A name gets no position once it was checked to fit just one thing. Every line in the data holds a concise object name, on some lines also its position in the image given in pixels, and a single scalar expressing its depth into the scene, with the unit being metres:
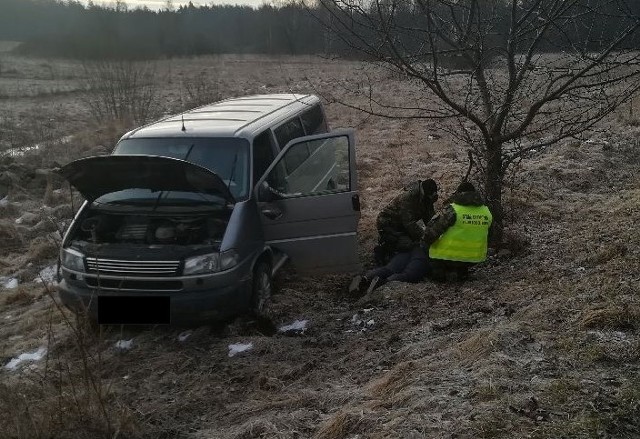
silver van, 4.77
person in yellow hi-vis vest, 5.40
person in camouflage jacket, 6.03
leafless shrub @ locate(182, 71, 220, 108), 18.14
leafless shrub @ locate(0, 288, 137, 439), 3.25
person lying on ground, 5.72
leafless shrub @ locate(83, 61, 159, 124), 15.06
